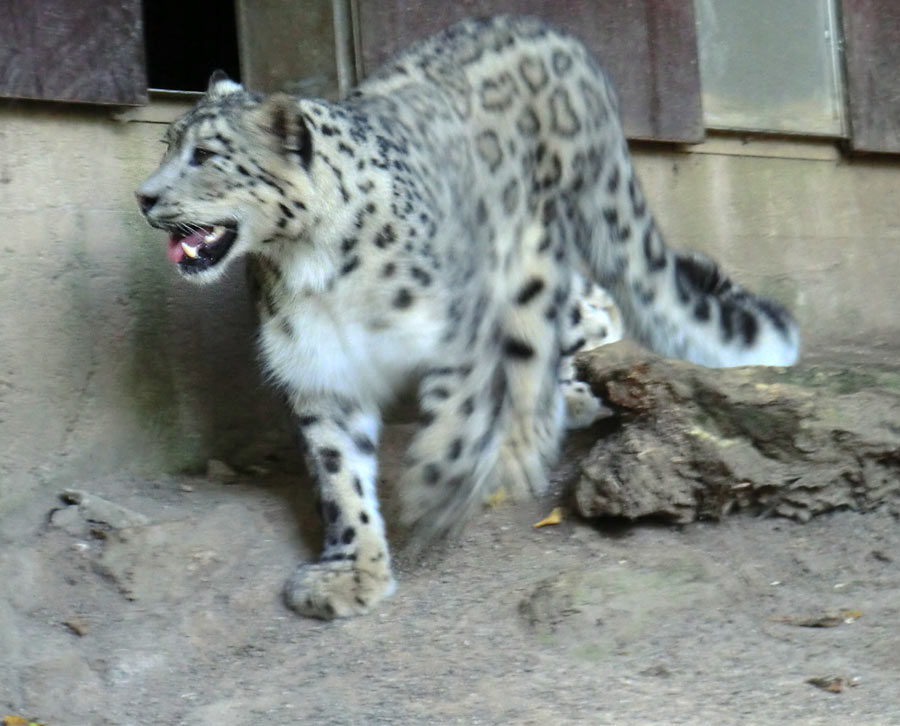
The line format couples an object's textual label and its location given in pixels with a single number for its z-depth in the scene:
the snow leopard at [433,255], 7.45
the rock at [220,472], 8.74
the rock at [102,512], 7.80
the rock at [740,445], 7.54
